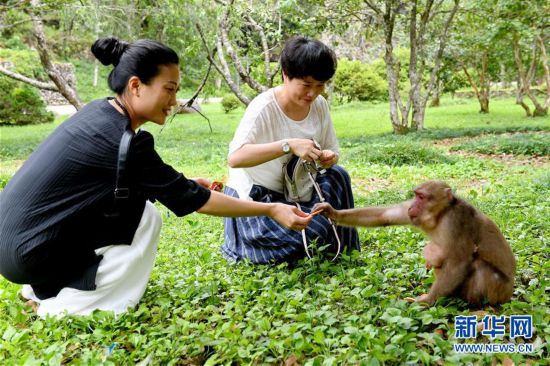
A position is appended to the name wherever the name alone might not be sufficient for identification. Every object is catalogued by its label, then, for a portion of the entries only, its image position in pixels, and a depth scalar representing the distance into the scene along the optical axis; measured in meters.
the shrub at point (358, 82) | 25.61
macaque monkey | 3.15
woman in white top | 3.98
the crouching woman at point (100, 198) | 3.19
